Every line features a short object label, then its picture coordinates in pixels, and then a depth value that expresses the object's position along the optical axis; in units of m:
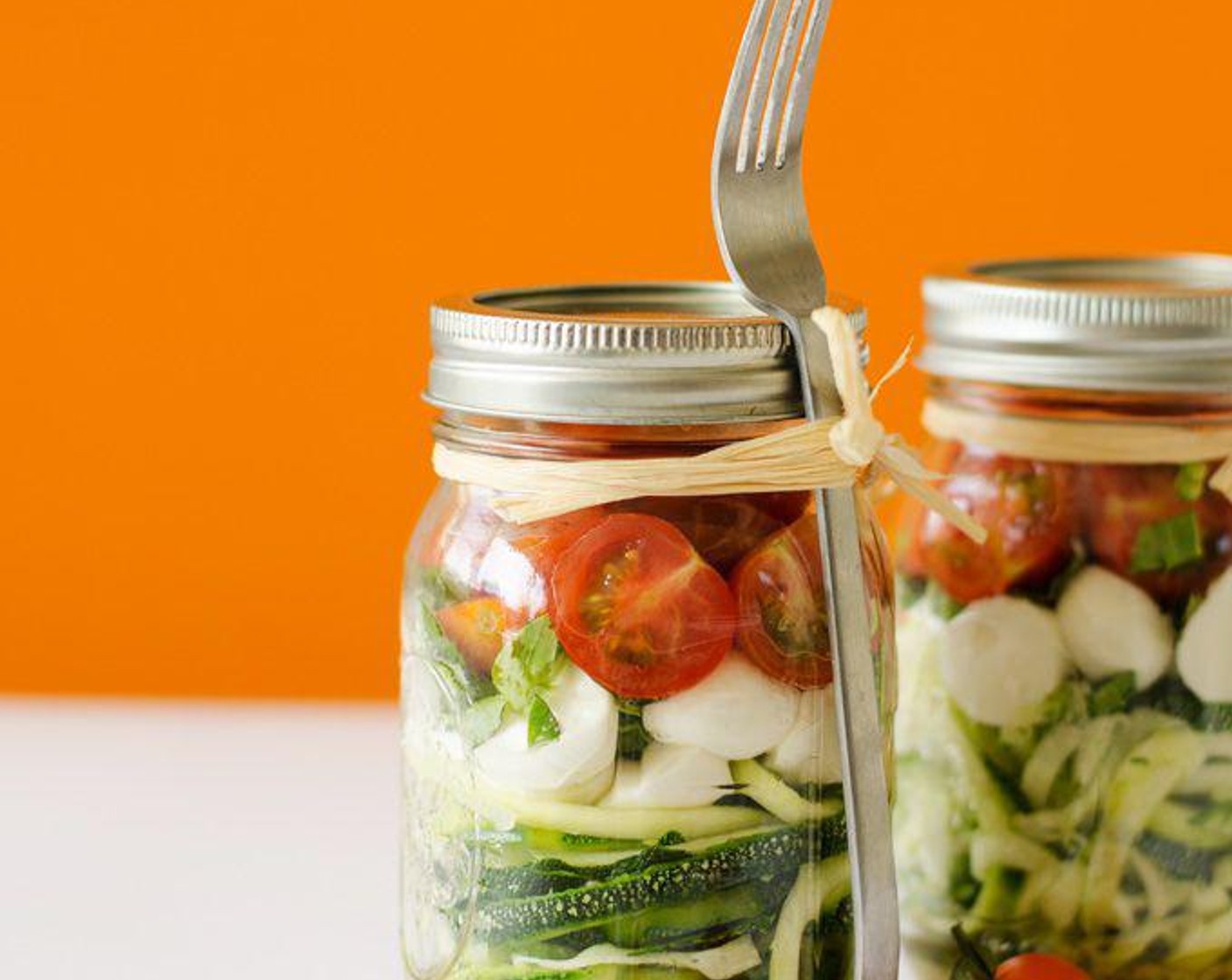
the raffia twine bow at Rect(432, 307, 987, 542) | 0.53
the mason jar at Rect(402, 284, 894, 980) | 0.53
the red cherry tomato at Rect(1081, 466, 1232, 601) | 0.59
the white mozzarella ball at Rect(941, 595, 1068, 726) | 0.60
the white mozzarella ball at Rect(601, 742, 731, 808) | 0.53
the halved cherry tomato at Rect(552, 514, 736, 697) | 0.53
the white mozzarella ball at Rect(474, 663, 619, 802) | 0.53
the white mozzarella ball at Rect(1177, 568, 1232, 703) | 0.59
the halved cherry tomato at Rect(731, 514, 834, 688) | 0.54
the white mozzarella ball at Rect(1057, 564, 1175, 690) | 0.59
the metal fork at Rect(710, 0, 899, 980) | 0.54
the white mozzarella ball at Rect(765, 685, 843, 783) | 0.54
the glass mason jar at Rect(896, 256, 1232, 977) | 0.59
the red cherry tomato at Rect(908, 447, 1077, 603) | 0.60
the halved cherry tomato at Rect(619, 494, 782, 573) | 0.54
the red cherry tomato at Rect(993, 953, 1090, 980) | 0.59
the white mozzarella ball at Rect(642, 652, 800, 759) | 0.53
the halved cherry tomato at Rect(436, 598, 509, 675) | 0.54
